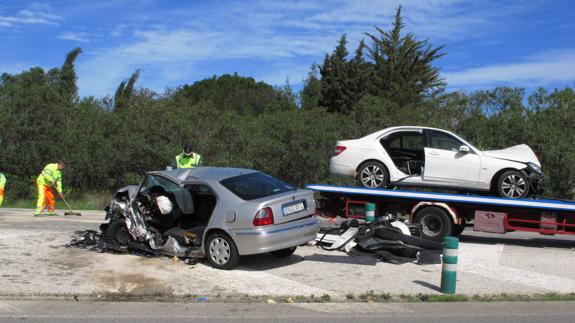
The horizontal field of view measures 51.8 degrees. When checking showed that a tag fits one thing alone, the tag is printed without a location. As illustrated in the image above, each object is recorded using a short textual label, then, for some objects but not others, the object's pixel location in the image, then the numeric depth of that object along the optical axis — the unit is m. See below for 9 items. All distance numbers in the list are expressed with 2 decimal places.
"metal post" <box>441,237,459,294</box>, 7.37
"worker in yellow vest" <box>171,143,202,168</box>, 12.74
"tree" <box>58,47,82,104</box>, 37.69
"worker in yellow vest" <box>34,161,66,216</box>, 15.85
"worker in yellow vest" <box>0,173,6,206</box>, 16.31
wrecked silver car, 8.31
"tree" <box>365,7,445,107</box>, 46.34
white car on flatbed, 11.34
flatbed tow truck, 10.77
